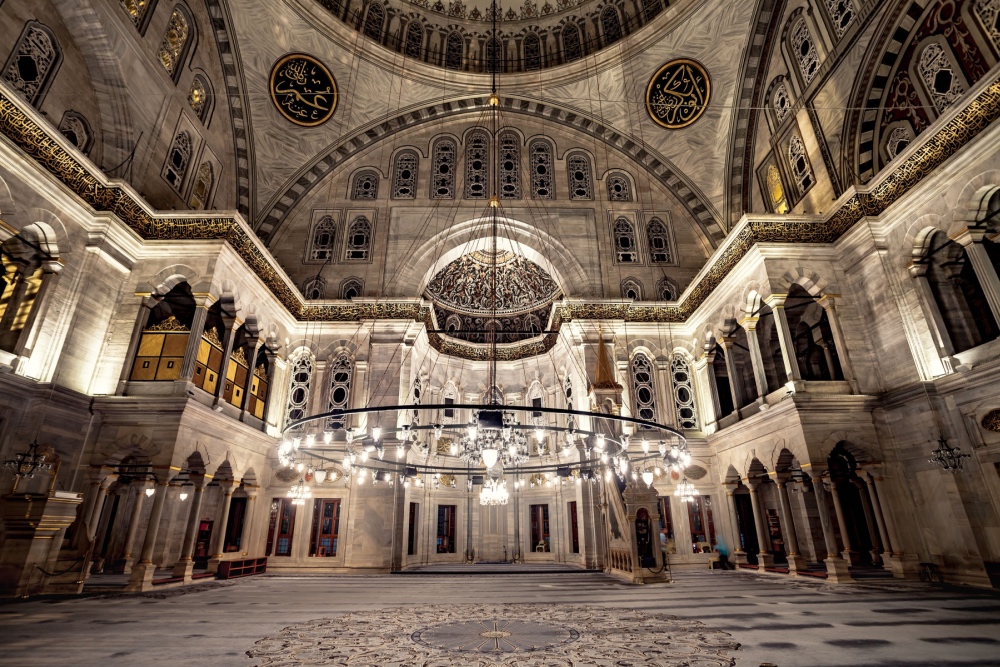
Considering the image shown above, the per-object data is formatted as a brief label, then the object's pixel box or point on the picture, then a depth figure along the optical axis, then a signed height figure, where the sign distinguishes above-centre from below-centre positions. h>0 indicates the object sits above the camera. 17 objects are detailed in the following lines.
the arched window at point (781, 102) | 13.55 +11.10
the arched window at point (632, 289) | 16.21 +7.21
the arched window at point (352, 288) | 16.05 +7.24
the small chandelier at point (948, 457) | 8.30 +0.93
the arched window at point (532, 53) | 17.47 +15.84
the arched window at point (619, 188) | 17.55 +11.33
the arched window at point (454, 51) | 17.41 +15.89
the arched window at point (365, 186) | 17.41 +11.38
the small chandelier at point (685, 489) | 11.89 +0.62
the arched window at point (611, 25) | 16.47 +15.84
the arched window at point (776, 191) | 13.78 +8.96
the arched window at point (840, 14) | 11.34 +11.27
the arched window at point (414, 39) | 16.94 +15.89
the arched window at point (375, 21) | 16.27 +15.87
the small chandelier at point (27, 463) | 7.83 +0.90
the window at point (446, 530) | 18.42 -0.45
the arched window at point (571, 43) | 17.08 +15.86
